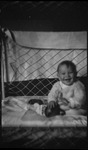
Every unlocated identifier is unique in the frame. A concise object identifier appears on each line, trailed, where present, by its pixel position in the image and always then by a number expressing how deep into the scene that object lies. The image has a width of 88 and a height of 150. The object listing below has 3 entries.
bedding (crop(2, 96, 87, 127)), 0.80
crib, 0.74
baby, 0.94
